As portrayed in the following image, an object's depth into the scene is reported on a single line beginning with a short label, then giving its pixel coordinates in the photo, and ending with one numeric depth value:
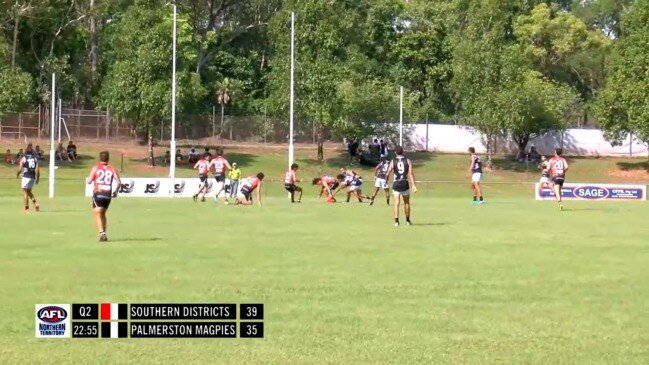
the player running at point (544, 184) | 49.26
